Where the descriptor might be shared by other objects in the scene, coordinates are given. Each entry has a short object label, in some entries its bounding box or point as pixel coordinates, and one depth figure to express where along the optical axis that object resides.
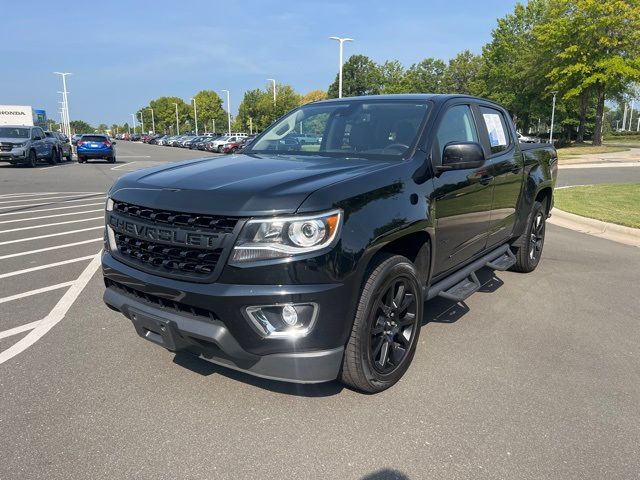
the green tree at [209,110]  104.50
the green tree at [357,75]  101.50
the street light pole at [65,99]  69.26
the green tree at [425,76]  72.94
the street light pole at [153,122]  125.04
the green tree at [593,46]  36.91
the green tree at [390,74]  77.57
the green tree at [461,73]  70.69
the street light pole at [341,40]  37.41
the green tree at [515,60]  53.38
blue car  27.52
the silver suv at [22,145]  22.28
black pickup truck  2.63
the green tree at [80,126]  183.00
